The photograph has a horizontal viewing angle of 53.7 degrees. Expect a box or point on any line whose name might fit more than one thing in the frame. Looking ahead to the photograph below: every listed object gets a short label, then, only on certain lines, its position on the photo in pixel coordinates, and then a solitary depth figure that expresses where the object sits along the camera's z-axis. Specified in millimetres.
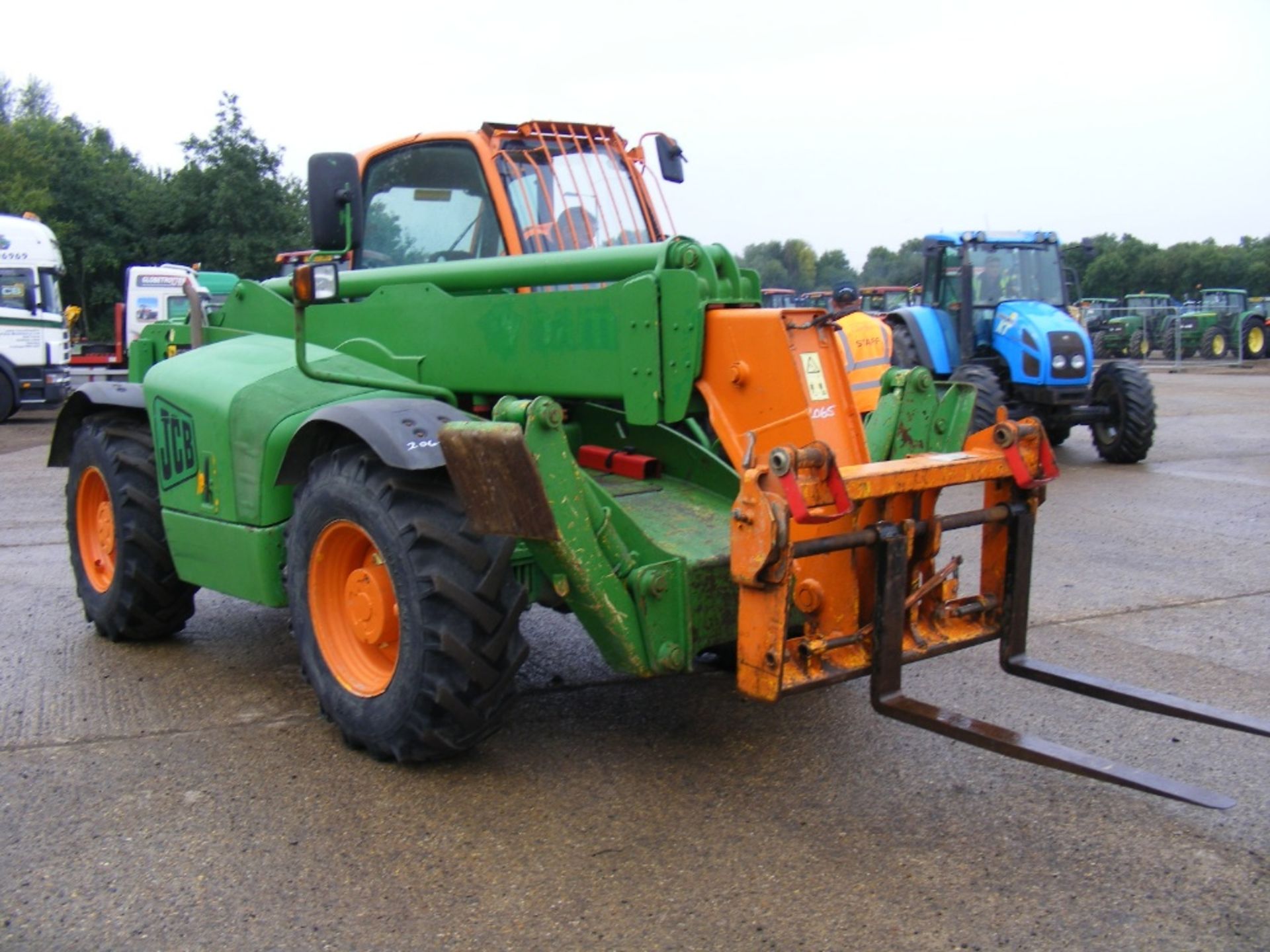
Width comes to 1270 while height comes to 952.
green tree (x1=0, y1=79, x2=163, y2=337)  39219
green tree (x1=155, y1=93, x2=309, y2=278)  36375
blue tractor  12867
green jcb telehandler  3834
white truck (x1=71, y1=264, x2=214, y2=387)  23500
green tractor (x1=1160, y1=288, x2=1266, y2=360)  32625
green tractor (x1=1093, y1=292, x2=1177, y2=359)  34250
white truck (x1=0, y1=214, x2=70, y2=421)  20266
